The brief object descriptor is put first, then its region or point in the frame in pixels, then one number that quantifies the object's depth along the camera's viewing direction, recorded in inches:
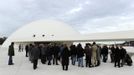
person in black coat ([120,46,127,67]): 216.7
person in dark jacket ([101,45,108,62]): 258.2
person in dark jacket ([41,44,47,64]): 232.6
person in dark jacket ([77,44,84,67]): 215.7
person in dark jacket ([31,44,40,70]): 197.5
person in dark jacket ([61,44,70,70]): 192.2
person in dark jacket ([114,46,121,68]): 215.0
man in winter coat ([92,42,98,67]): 217.0
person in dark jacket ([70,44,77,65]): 224.0
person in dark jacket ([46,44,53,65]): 228.1
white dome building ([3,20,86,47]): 896.0
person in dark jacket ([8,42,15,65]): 230.8
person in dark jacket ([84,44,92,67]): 213.9
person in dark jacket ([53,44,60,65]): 228.5
